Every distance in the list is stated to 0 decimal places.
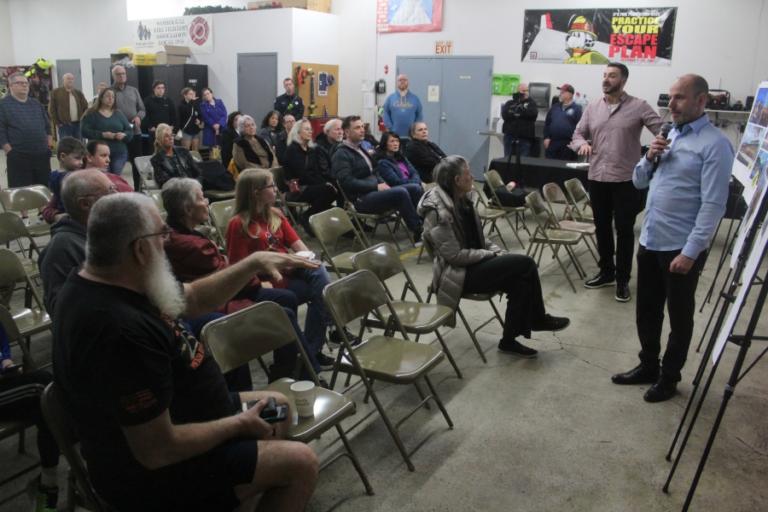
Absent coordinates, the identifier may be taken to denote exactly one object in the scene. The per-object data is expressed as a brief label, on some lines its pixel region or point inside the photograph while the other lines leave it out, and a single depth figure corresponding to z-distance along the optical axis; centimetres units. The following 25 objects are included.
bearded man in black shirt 158
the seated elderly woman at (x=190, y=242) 304
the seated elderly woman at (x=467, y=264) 365
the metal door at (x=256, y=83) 1160
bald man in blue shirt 295
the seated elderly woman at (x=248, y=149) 683
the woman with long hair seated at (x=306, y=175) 624
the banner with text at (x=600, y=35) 909
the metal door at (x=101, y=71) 1410
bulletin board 1138
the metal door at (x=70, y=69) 1544
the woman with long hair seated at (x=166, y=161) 610
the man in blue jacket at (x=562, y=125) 930
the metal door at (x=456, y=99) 1080
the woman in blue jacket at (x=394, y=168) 641
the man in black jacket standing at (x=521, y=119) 960
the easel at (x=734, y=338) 208
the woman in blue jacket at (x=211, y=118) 1052
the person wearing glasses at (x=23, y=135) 612
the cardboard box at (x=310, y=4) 1145
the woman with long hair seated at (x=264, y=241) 349
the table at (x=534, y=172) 827
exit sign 1098
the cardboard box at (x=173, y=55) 1214
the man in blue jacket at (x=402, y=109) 1024
